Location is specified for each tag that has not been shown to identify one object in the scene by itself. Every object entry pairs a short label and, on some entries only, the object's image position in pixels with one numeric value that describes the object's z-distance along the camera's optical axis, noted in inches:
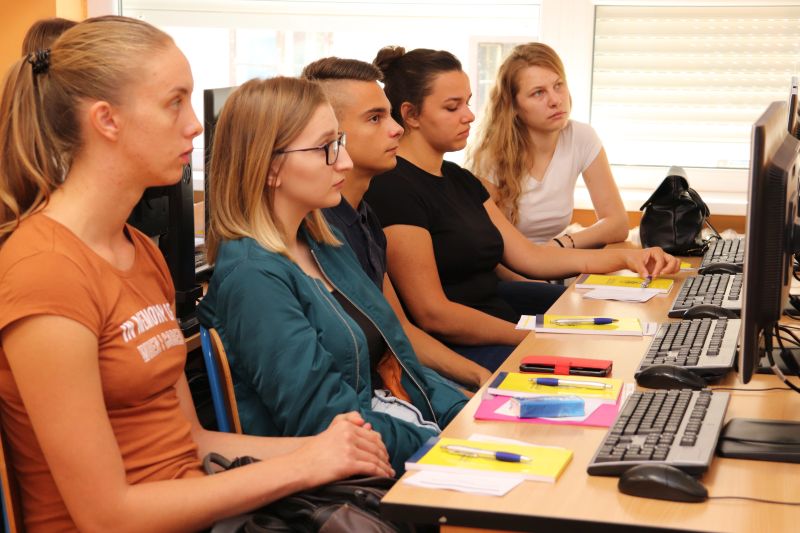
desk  97.4
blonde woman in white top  197.8
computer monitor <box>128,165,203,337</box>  140.5
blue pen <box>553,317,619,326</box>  139.6
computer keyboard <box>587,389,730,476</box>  103.0
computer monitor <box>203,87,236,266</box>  146.4
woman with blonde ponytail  99.2
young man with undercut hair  146.8
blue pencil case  114.0
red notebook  123.4
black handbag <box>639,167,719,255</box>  179.6
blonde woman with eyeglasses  117.2
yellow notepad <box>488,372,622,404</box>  118.3
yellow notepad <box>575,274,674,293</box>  159.3
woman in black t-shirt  155.1
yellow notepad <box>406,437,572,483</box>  103.6
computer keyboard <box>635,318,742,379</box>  122.5
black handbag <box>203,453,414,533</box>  105.3
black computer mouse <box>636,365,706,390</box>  119.8
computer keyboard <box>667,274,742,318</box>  145.2
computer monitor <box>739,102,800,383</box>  103.0
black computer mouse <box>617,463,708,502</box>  99.4
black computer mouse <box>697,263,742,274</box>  163.6
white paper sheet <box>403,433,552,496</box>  101.1
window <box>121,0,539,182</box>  240.6
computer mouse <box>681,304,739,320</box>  140.8
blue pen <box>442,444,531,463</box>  105.0
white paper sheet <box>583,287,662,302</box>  153.3
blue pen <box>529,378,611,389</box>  119.3
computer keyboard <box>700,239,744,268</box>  169.5
